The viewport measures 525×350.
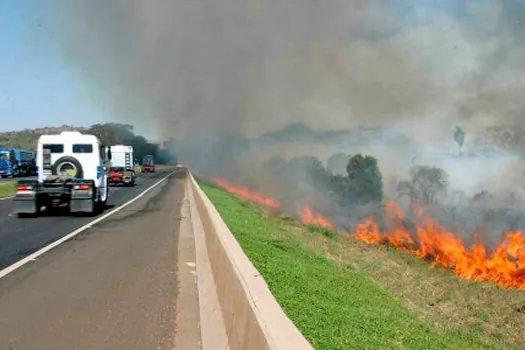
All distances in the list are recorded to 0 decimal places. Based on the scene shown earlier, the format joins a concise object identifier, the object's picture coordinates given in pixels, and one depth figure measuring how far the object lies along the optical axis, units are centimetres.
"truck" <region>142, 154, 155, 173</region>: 10450
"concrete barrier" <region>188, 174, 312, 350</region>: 366
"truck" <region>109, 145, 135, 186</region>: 4885
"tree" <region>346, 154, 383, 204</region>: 7687
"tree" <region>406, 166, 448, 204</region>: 6439
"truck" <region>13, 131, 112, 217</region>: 2128
